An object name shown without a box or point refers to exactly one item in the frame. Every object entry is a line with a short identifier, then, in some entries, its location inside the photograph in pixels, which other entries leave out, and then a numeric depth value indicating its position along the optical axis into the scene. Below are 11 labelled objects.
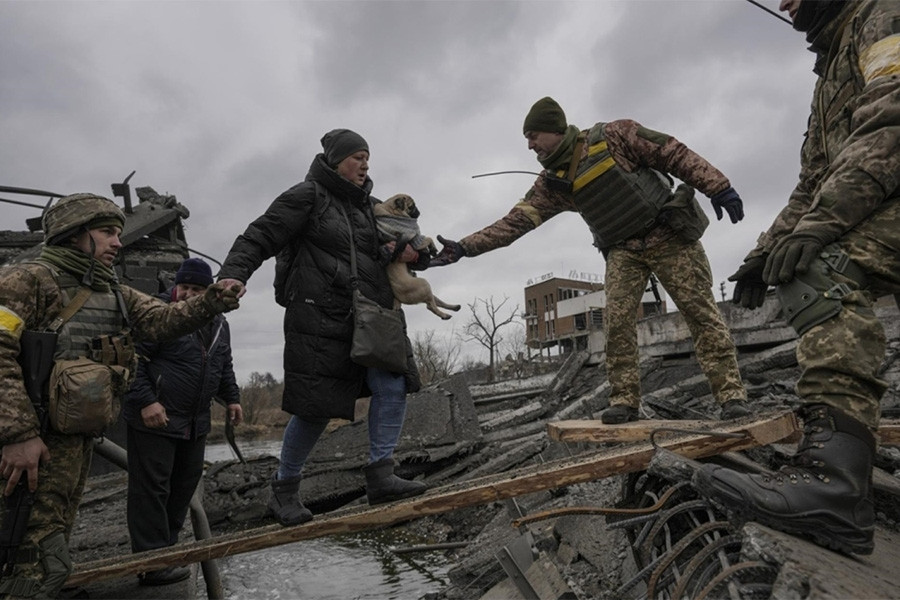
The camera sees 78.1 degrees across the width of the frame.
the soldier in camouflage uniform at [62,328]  2.40
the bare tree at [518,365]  28.67
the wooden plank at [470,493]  2.39
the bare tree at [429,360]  34.84
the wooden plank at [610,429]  3.00
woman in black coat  3.12
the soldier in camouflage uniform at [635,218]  3.58
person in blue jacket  3.54
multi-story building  50.22
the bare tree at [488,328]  37.91
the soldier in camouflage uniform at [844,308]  1.66
